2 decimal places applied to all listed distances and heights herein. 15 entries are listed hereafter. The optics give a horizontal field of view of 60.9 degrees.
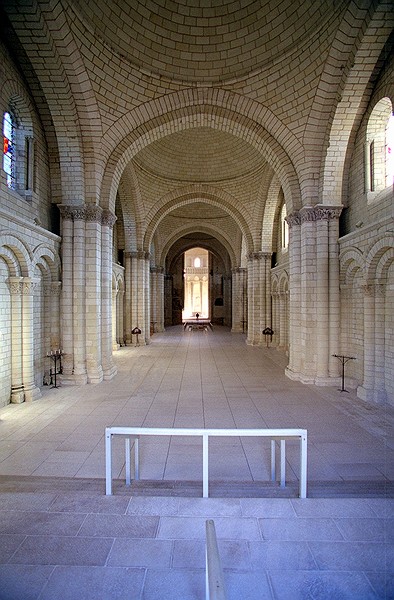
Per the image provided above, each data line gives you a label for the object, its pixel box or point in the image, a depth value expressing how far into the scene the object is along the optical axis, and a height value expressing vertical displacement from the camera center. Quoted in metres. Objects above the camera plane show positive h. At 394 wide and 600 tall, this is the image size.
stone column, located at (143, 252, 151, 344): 19.08 +0.38
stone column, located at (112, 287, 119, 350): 16.55 -0.68
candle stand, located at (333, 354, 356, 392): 9.21 -1.72
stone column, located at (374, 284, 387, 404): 8.26 -1.02
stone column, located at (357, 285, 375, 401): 8.42 -1.12
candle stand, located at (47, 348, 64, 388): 9.48 -1.86
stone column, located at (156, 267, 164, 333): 26.55 +0.20
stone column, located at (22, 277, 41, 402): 8.45 -0.98
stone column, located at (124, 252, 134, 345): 18.66 +0.26
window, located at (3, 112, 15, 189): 8.46 +3.91
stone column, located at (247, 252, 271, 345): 18.88 +0.25
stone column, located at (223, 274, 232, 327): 34.22 +0.14
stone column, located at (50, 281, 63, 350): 10.24 -0.53
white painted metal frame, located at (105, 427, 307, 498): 4.02 -1.62
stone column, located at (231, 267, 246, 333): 26.42 +0.11
